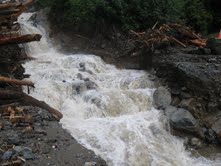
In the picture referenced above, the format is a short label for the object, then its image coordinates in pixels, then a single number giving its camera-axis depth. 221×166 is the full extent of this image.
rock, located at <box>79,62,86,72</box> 15.47
